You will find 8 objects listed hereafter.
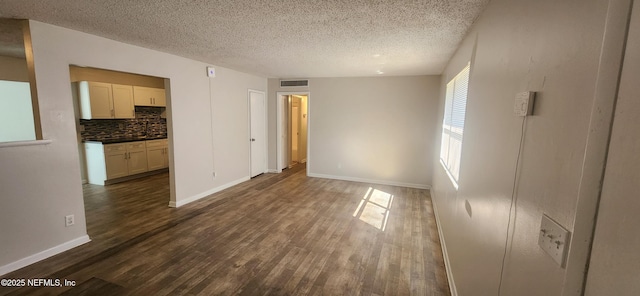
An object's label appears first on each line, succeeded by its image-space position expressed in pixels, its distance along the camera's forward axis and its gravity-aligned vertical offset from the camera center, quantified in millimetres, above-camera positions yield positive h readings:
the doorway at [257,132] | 5605 -397
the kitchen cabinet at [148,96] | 5451 +378
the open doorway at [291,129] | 6202 -366
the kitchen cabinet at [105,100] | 4684 +228
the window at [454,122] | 2574 -23
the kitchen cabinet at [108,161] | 4930 -989
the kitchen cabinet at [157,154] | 5770 -977
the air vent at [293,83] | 5721 +783
